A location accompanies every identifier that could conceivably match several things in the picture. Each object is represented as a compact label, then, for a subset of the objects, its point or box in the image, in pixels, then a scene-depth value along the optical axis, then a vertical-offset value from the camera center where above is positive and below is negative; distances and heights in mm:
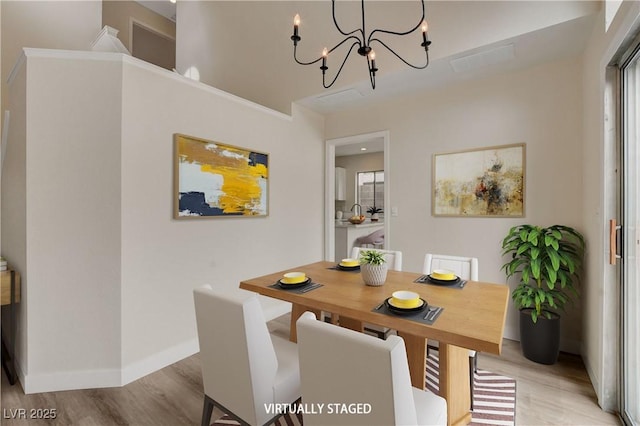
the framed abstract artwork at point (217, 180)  2484 +322
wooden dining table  1166 -446
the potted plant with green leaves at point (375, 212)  7422 +57
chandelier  1594 +937
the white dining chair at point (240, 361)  1217 -635
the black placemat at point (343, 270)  2237 -417
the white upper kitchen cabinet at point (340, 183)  7297 +772
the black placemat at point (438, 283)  1780 -424
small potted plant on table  1791 -332
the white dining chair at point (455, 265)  2131 -379
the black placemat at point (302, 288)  1721 -437
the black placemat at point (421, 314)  1258 -441
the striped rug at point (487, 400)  1756 -1208
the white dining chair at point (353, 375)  870 -500
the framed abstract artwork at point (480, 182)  2807 +320
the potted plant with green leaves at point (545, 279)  2342 -528
